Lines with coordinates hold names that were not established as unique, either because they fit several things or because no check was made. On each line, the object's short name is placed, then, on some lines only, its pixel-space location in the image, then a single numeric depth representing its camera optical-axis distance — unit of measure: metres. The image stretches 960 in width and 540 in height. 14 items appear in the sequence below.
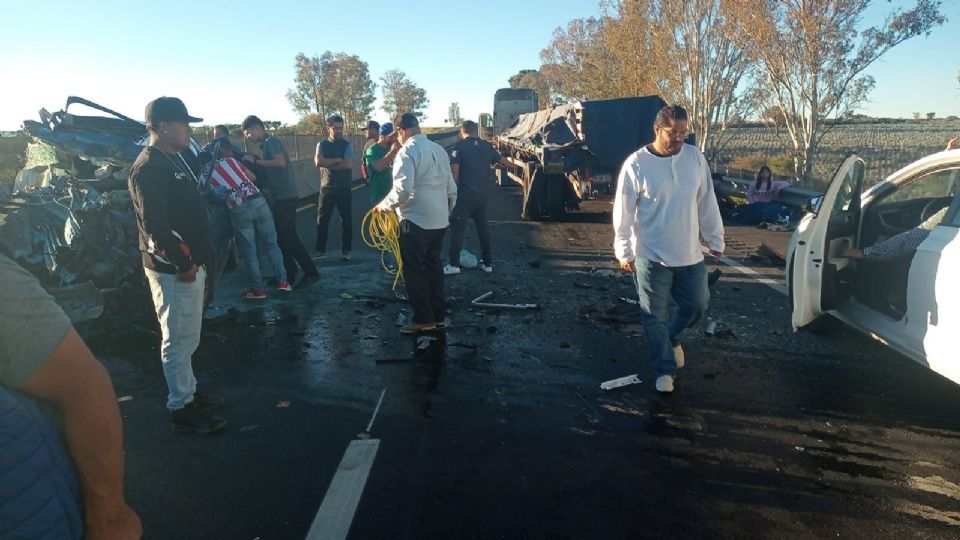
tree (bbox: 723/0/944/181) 16.09
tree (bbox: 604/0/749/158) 23.14
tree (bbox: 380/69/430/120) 66.75
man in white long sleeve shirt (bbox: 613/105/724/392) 4.24
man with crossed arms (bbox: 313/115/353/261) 8.58
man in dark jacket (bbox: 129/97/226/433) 3.72
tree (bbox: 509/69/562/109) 78.88
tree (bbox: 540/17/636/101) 37.01
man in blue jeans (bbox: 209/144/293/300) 6.66
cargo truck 12.84
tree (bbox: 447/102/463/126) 77.50
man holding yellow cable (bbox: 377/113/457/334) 5.67
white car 3.81
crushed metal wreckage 5.75
